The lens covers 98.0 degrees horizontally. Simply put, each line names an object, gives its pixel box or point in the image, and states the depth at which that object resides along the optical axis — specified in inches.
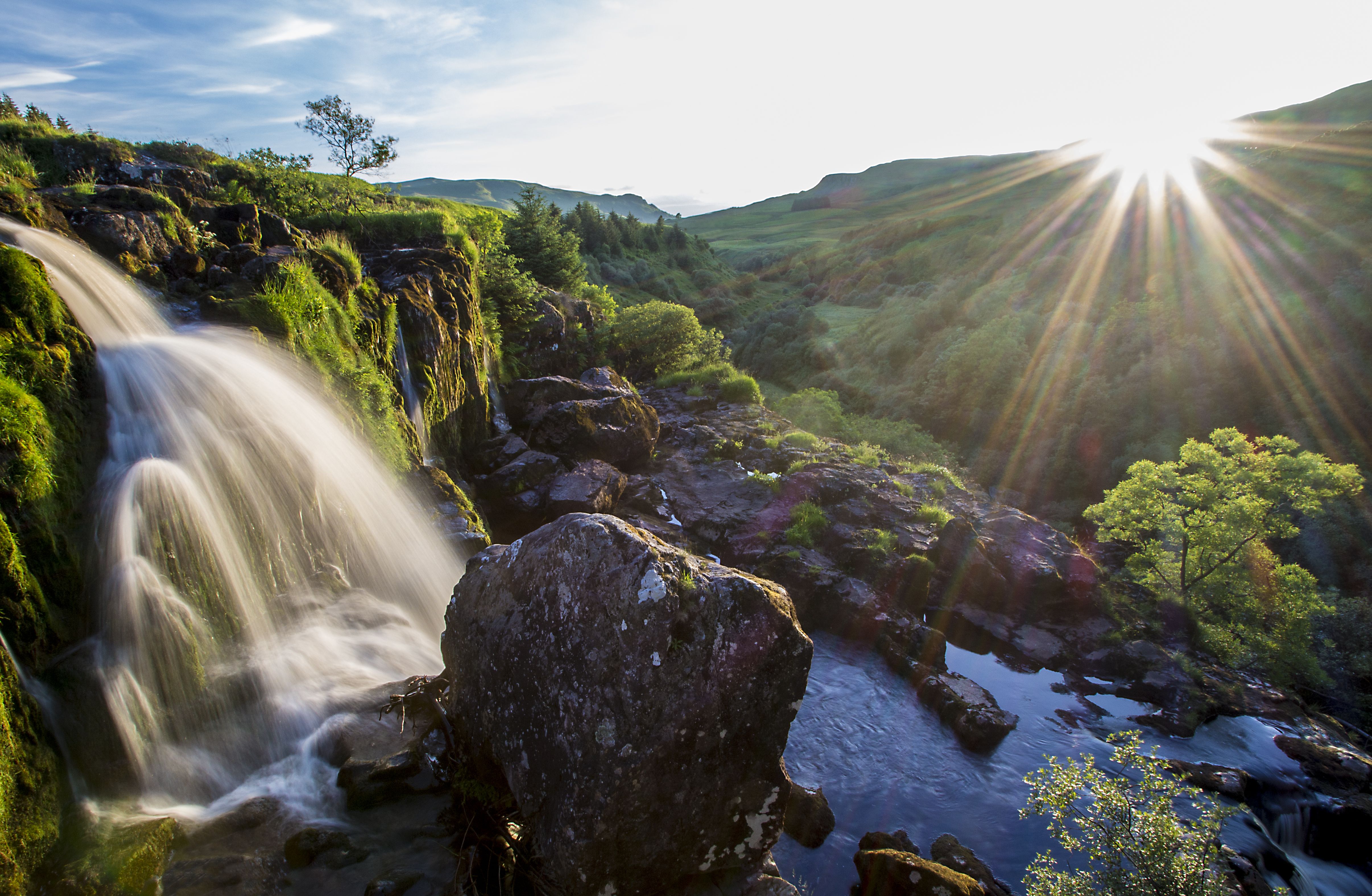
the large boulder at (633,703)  214.8
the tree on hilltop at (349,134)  1110.4
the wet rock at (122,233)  417.7
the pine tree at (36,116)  869.8
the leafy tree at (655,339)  1363.2
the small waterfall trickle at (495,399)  793.6
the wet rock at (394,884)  217.8
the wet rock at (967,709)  462.6
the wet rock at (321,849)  228.2
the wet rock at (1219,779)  418.3
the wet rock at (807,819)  344.5
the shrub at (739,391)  1290.6
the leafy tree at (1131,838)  249.9
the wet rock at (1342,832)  411.5
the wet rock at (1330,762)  452.8
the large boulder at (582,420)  764.6
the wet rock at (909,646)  548.7
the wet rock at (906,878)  292.4
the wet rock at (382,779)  255.8
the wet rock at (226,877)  208.1
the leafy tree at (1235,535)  583.2
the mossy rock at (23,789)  190.4
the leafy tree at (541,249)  1437.0
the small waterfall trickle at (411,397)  581.0
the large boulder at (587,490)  625.3
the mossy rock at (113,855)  197.8
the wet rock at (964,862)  338.6
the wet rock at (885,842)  347.9
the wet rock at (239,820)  229.6
